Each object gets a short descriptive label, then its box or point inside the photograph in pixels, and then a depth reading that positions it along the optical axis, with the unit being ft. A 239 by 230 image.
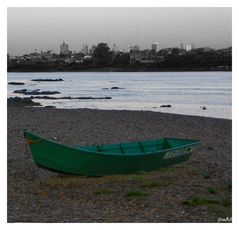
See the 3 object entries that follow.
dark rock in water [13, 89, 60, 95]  177.00
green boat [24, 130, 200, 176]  33.60
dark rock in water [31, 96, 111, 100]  155.02
